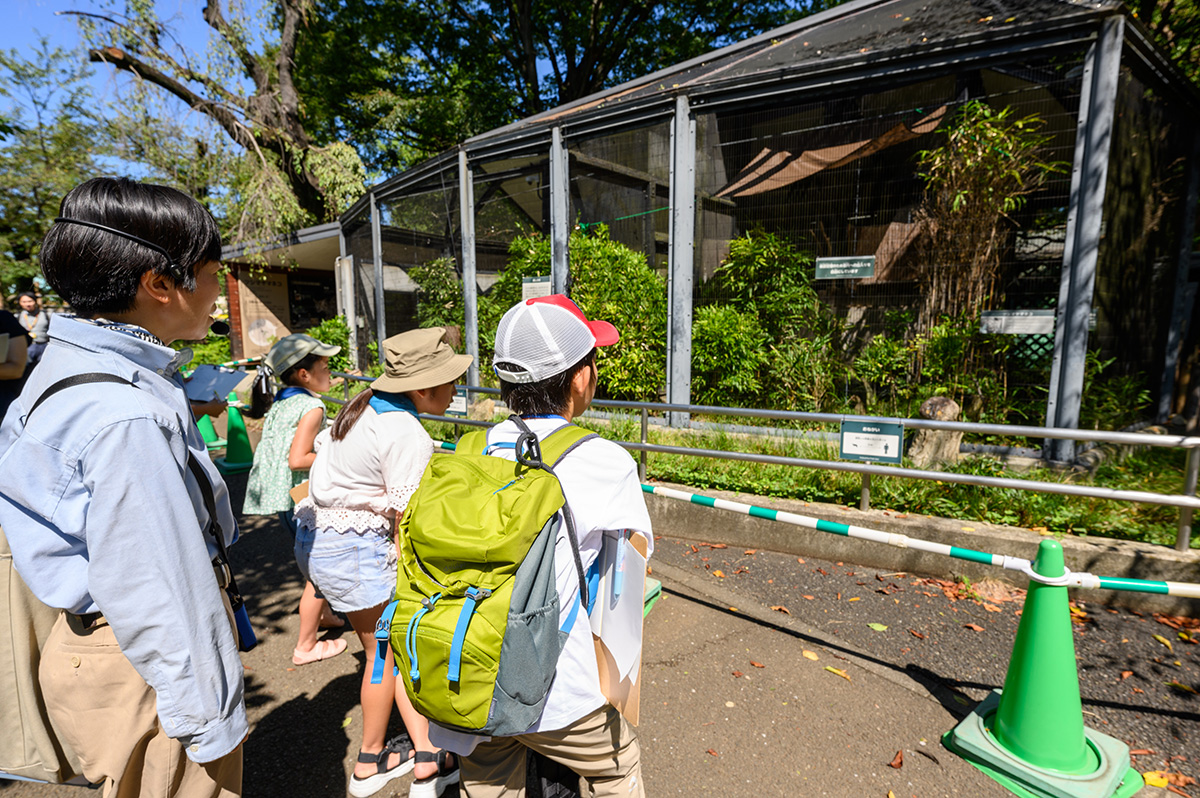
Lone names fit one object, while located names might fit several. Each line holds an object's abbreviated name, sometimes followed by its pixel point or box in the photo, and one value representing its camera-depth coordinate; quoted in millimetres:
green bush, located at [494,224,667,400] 7719
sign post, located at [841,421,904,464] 4371
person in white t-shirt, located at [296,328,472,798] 2459
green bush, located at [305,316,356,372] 13719
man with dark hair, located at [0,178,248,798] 1276
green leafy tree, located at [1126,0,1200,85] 8750
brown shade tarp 6391
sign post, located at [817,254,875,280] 6617
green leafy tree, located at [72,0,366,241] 12672
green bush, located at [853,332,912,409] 6594
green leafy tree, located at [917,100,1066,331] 5988
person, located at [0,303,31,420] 4871
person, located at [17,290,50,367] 8945
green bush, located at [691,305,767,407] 7102
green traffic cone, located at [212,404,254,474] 7719
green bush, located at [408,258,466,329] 10188
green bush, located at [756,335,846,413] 6969
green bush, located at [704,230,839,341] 7066
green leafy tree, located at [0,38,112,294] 15562
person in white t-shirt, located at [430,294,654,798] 1621
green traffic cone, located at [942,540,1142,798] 2576
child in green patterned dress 3379
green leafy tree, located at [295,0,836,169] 21109
